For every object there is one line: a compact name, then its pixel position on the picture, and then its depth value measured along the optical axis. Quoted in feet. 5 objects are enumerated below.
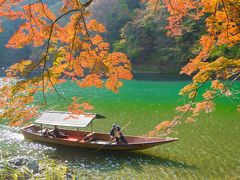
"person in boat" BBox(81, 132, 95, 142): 44.96
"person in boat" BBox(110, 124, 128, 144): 41.39
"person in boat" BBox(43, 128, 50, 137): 47.30
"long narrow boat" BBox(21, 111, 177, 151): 40.01
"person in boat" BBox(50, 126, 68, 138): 48.19
